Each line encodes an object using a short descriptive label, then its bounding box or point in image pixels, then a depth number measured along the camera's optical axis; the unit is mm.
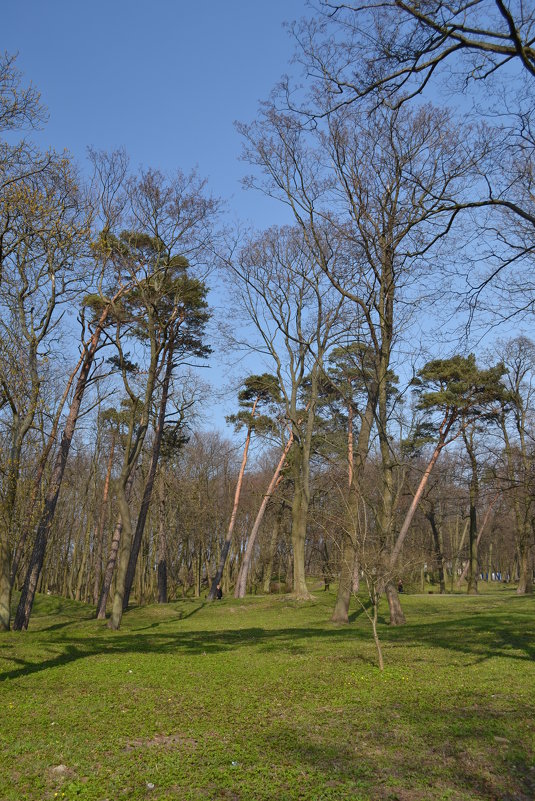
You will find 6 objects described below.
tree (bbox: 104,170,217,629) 15383
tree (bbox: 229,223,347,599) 20875
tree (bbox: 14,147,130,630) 15977
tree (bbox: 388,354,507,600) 24828
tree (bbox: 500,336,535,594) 27516
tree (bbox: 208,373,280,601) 28500
